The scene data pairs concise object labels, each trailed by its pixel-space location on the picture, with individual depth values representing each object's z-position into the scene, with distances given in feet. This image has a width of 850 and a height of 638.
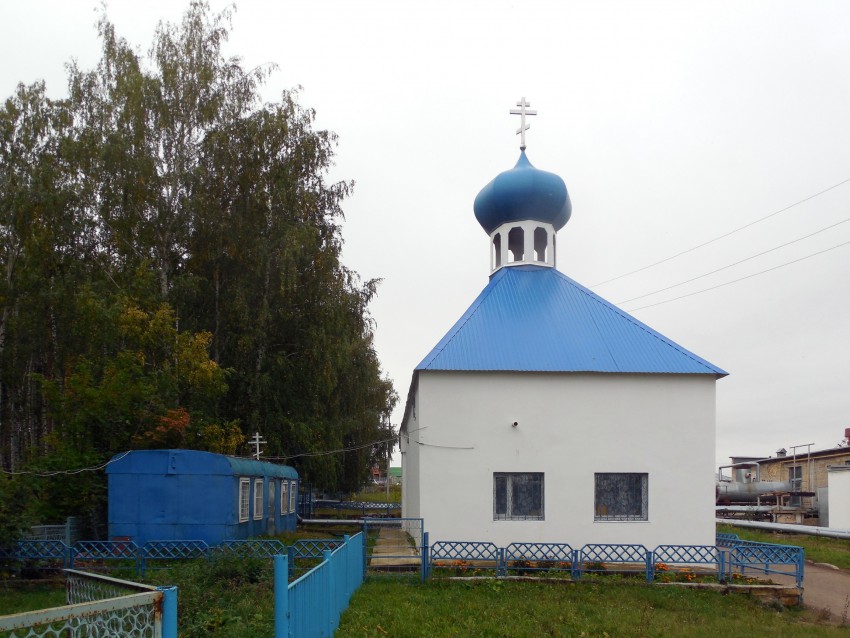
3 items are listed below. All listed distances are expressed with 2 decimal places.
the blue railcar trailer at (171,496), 52.26
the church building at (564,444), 51.72
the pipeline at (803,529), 82.17
